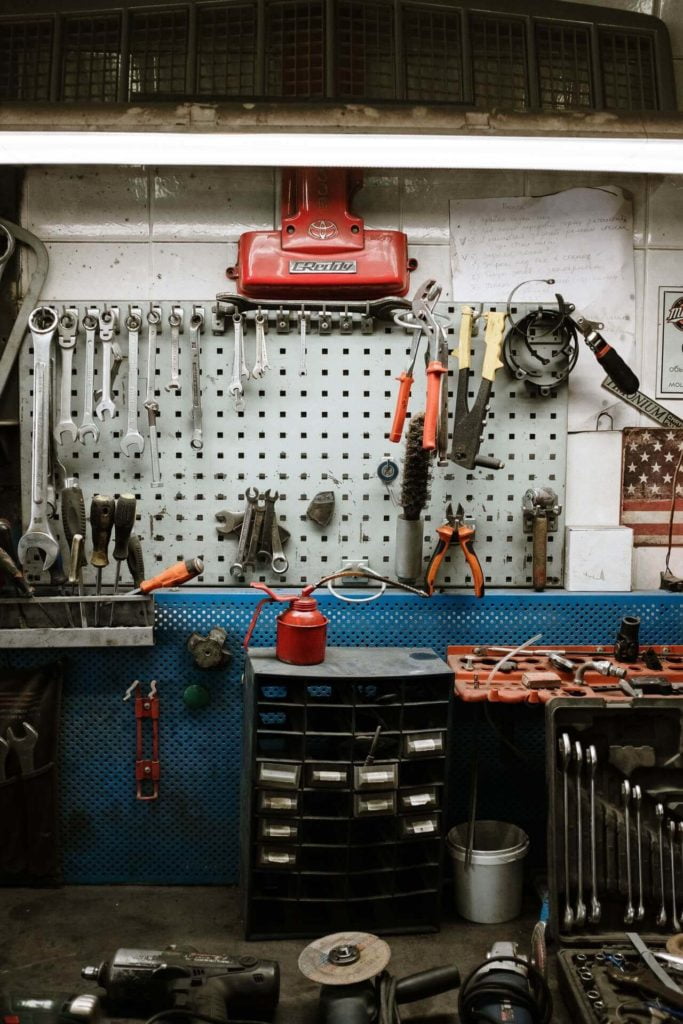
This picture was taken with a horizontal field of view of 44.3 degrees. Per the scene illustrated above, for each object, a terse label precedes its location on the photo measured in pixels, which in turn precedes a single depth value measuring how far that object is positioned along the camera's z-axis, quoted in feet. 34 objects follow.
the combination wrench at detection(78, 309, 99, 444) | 7.88
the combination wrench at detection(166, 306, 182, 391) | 7.90
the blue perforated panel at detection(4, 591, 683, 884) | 7.87
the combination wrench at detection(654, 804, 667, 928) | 6.81
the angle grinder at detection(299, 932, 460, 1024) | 5.70
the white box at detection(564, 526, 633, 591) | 8.11
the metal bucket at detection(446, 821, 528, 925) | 7.31
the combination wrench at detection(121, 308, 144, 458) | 7.87
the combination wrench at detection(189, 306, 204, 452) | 7.91
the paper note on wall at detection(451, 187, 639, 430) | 8.17
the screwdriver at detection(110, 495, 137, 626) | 7.21
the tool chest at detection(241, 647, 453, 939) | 6.80
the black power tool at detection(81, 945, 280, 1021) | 5.88
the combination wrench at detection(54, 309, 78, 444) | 7.88
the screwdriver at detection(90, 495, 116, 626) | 7.23
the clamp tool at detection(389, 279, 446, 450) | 6.89
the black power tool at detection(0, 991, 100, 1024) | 5.51
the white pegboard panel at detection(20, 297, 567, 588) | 8.07
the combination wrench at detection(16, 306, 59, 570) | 7.63
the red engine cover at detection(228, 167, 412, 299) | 7.78
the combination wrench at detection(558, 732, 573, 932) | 6.64
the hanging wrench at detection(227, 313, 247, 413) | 7.91
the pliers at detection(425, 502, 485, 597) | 7.72
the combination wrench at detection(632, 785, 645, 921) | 6.66
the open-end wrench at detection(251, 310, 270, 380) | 7.89
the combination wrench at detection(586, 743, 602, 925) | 6.66
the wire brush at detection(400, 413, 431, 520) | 7.72
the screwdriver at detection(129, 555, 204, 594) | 7.21
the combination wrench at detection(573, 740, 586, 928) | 6.64
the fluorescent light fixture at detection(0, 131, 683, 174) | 6.30
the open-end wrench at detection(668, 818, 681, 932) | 6.63
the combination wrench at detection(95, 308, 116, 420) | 7.83
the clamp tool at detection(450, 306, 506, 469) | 7.68
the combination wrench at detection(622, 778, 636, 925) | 6.65
